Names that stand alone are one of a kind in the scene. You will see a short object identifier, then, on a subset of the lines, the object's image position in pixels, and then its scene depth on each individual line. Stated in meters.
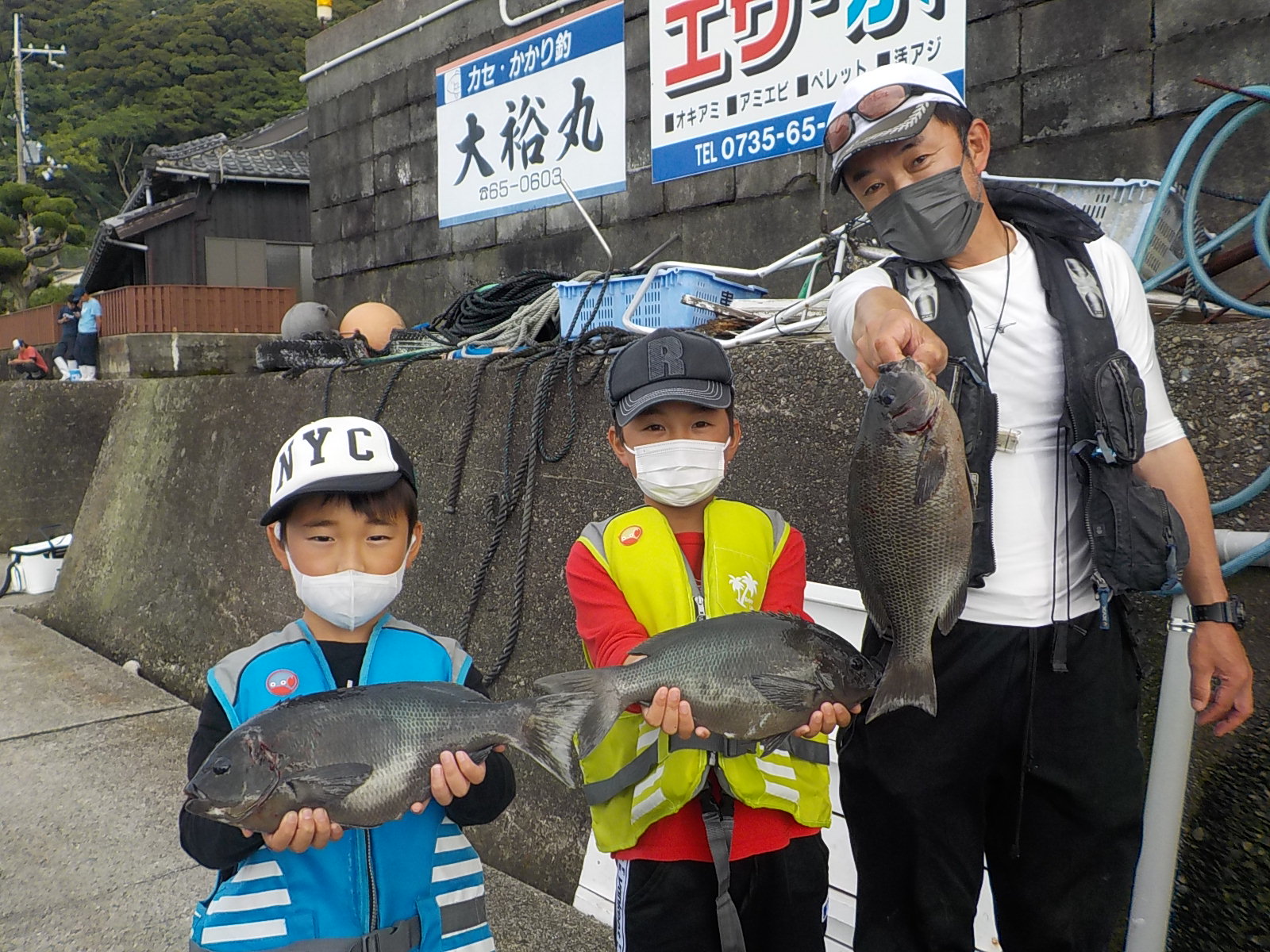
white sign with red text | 4.94
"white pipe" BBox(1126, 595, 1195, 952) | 2.17
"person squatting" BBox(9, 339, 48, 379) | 20.38
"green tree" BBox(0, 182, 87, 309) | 33.78
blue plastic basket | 4.45
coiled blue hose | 2.96
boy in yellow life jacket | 2.16
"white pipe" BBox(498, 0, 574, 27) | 6.92
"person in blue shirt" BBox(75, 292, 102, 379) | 22.03
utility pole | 40.19
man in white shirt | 1.96
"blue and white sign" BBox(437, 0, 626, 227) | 6.62
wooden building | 25.61
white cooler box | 8.74
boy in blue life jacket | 1.96
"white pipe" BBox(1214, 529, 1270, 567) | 2.38
